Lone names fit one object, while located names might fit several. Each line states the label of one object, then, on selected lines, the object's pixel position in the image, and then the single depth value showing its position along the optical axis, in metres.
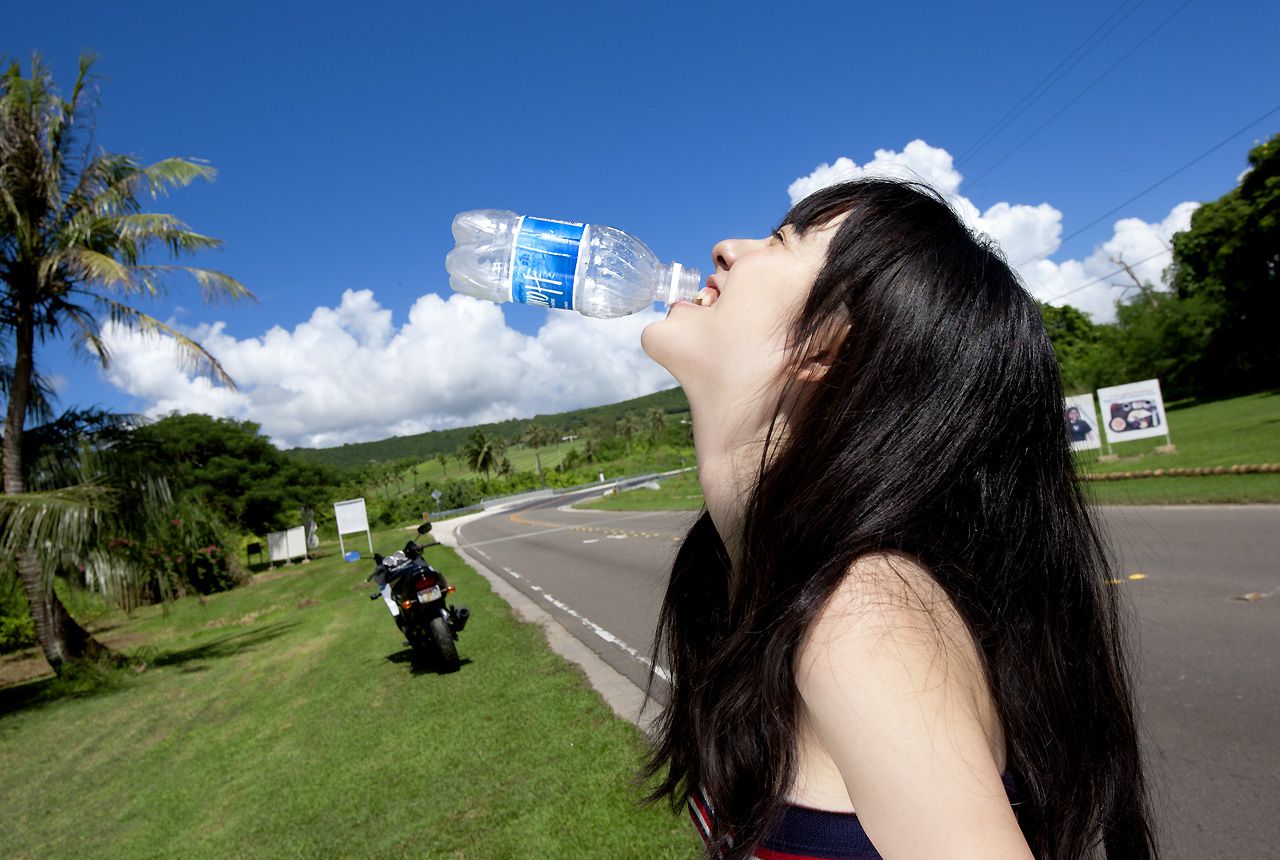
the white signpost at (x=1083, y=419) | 17.58
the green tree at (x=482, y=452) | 101.88
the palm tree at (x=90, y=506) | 9.31
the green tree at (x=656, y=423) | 102.15
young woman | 0.98
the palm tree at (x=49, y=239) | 10.22
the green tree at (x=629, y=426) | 117.88
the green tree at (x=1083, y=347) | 48.69
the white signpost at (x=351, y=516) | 26.36
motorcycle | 7.64
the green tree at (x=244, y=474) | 34.53
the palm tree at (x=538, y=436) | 121.81
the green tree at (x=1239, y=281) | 37.41
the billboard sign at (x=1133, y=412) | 17.66
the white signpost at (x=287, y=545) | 33.88
